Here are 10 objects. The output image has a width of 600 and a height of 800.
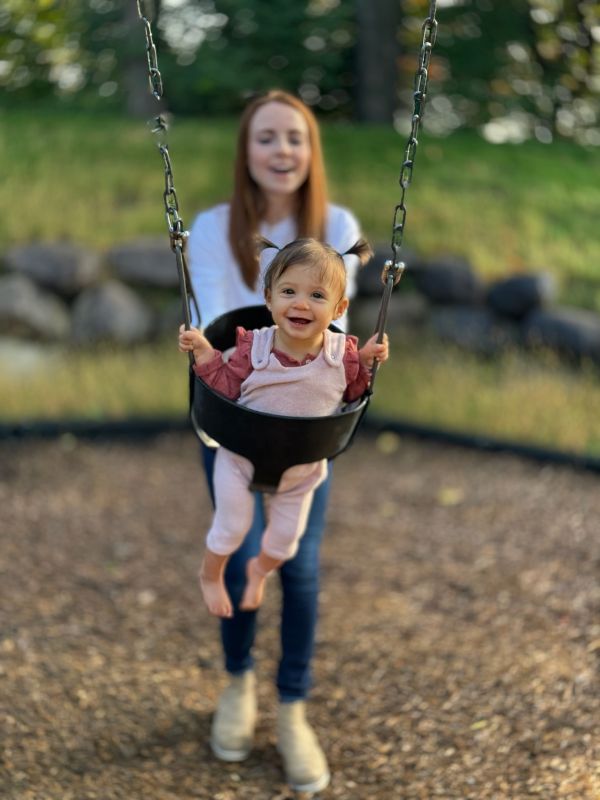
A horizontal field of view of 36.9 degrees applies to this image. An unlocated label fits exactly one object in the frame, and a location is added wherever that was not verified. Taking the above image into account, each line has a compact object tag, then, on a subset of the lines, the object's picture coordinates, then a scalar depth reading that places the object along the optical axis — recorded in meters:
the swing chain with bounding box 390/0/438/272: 1.87
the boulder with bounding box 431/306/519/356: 5.87
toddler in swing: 1.79
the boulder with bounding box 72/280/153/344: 6.03
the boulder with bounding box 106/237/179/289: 6.29
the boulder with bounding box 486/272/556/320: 5.88
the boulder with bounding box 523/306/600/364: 5.55
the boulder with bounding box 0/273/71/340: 5.95
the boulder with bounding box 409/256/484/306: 6.10
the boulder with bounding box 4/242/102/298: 6.20
